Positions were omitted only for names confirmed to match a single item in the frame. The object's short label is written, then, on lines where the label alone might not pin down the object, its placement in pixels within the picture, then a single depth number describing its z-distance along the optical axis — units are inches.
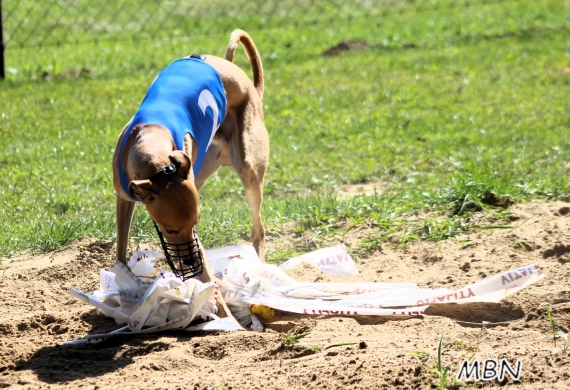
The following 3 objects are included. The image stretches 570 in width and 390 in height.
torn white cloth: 352.2
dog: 324.8
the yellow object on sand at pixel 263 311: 370.6
